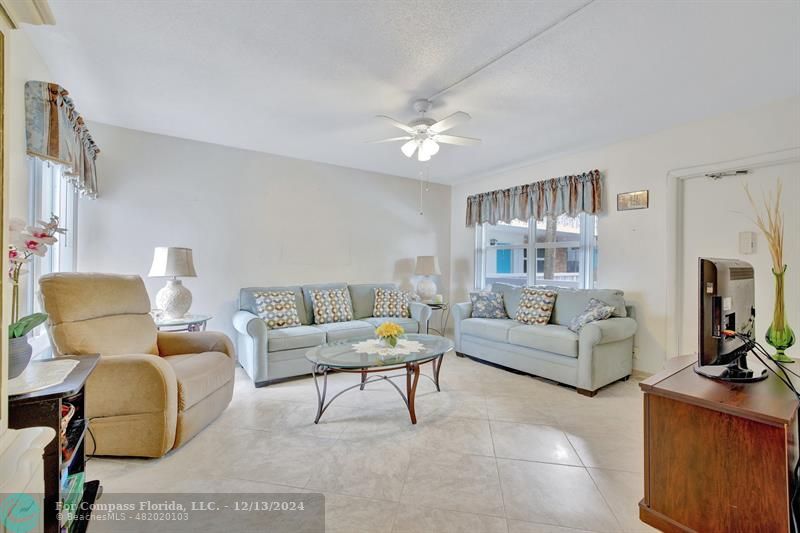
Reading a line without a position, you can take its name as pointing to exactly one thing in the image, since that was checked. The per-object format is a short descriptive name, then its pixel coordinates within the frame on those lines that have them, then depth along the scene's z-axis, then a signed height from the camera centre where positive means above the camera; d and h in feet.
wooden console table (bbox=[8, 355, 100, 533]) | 3.89 -1.77
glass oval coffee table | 7.71 -2.14
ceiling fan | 8.68 +3.46
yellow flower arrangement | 8.84 -1.69
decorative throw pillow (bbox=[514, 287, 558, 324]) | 12.13 -1.42
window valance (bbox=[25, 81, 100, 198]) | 6.44 +2.76
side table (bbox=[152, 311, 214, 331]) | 9.61 -1.62
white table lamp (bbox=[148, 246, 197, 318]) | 9.98 -0.23
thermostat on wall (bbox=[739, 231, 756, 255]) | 9.38 +0.68
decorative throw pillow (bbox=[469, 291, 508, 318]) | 13.55 -1.53
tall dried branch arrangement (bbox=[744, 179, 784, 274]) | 8.85 +1.49
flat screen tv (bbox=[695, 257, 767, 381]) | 4.54 -0.71
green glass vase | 5.31 -0.95
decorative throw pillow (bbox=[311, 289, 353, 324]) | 12.89 -1.53
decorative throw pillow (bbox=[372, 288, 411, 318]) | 14.16 -1.57
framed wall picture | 11.30 +2.22
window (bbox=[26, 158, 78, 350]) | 7.39 +1.34
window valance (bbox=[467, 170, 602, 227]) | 12.51 +2.71
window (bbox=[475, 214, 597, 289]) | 13.19 +0.61
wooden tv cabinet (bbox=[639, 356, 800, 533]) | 3.93 -2.31
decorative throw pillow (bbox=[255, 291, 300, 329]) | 11.66 -1.50
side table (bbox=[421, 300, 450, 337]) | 17.52 -2.77
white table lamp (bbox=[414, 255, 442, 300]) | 15.98 -0.23
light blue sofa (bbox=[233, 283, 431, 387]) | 10.29 -2.31
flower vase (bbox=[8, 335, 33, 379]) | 4.17 -1.13
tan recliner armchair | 6.30 -2.14
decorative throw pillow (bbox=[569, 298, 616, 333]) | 10.56 -1.44
